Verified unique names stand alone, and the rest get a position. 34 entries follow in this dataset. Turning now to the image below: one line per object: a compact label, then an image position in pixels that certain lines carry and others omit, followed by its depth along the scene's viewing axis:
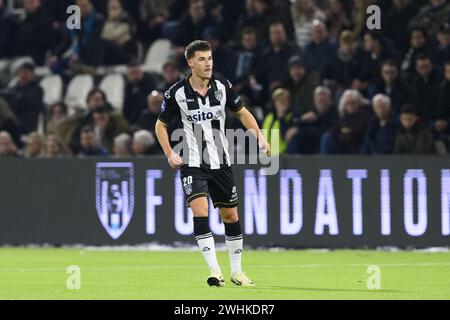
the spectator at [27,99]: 21.20
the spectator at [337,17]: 20.23
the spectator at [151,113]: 19.42
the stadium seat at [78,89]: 21.88
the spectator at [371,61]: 18.89
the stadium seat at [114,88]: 21.39
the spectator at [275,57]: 19.61
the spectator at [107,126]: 19.48
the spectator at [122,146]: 18.59
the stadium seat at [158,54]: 21.88
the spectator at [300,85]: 18.88
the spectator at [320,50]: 19.47
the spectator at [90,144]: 18.72
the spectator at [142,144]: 18.56
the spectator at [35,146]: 19.12
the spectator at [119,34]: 22.00
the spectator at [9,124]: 20.56
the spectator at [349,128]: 17.97
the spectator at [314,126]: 18.20
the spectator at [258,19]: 20.38
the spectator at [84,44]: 21.84
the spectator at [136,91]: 20.34
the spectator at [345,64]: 19.06
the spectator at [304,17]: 20.78
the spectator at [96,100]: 19.58
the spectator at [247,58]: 19.81
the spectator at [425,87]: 18.28
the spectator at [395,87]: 18.39
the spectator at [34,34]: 22.50
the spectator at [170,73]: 19.86
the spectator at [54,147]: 18.88
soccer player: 11.64
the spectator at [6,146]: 19.12
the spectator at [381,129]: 17.70
